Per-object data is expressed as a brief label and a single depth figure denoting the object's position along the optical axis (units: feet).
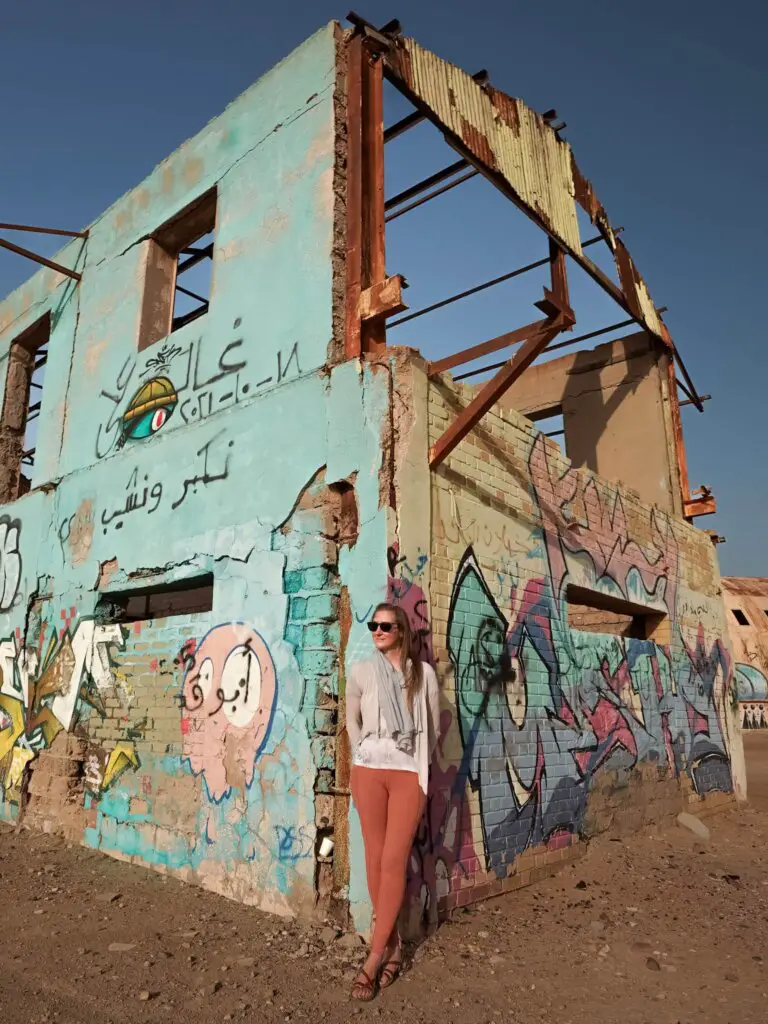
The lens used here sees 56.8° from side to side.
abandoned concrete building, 13.79
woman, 10.39
